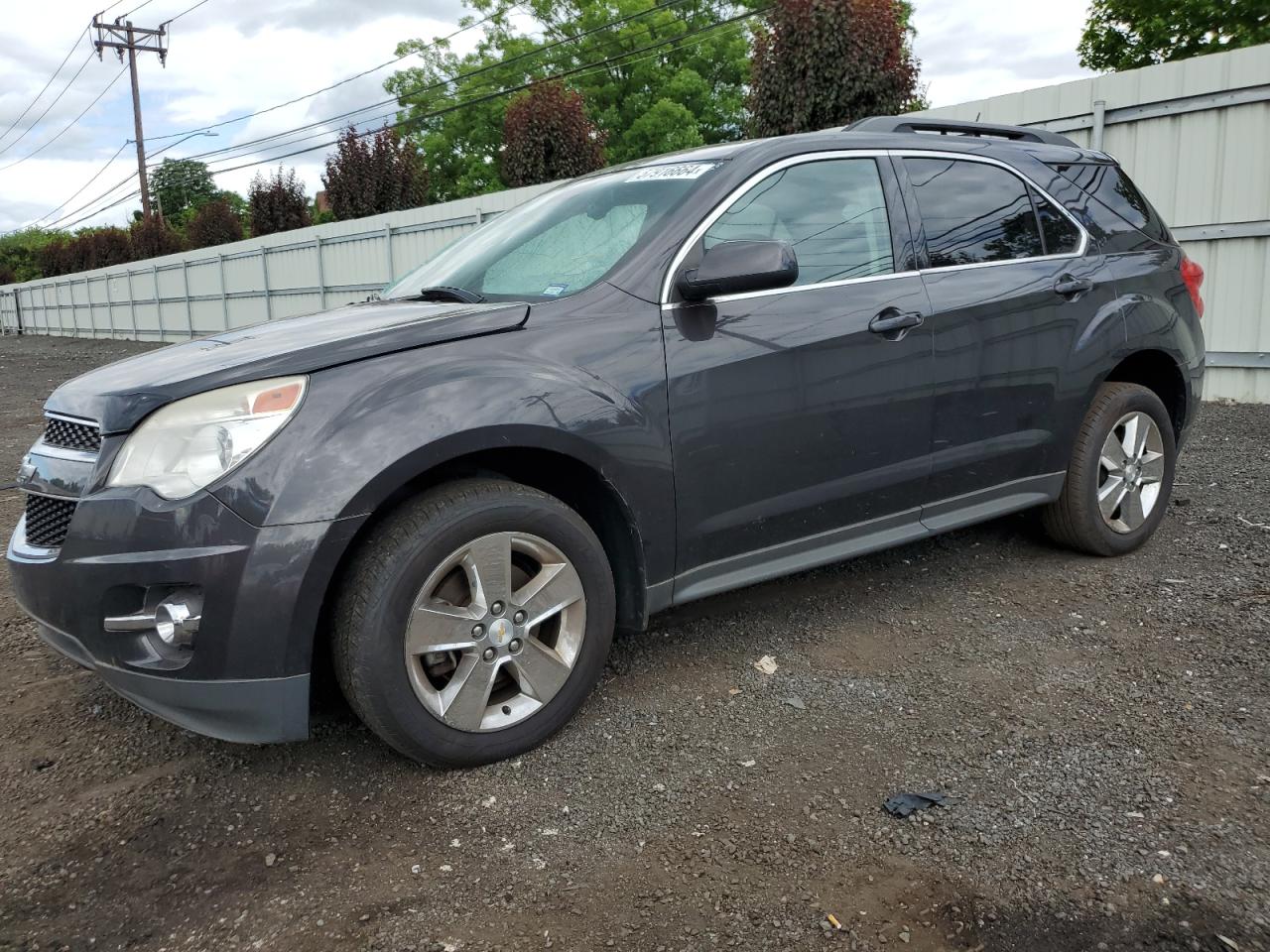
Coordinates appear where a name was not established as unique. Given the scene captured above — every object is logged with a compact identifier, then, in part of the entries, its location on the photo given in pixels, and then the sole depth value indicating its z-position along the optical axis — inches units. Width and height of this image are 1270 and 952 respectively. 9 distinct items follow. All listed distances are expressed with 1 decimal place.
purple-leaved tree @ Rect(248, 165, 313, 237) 1075.3
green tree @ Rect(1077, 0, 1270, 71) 1017.5
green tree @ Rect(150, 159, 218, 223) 3026.6
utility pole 1637.6
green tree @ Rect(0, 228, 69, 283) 3430.1
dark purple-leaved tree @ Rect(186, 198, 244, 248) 1293.1
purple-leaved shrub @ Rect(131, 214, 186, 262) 1440.7
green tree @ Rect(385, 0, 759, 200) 1636.3
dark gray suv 98.4
